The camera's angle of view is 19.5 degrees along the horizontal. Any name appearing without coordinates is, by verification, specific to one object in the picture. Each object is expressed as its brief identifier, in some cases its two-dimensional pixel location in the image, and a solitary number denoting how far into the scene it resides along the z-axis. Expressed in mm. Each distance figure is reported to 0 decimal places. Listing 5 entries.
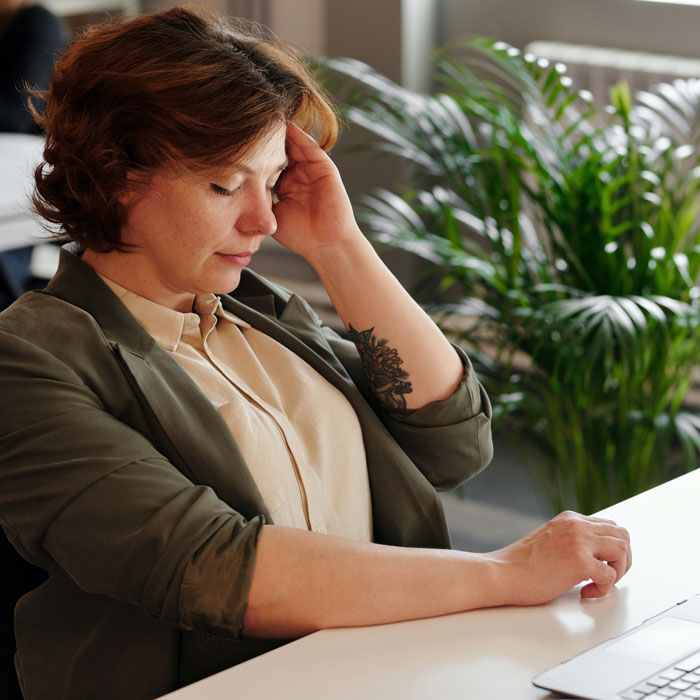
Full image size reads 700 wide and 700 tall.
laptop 1569
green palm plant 2588
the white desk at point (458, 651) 1598
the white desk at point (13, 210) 3202
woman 1696
